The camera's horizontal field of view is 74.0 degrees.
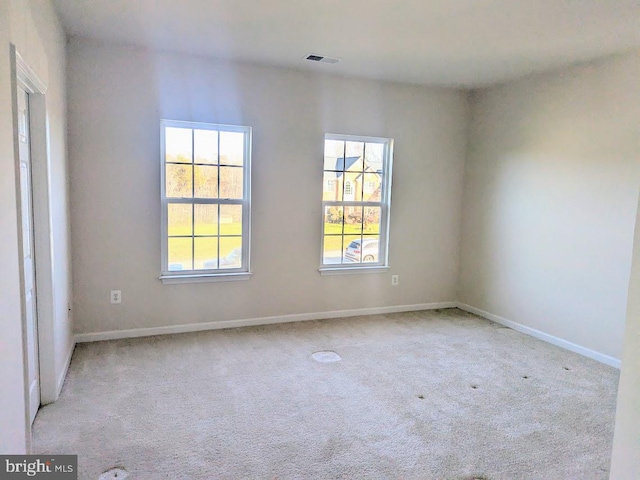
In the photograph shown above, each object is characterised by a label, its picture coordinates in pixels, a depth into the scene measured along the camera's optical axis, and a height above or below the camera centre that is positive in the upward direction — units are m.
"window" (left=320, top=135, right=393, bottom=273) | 4.77 -0.02
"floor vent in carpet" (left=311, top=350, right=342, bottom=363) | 3.61 -1.35
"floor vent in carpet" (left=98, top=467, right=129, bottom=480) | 2.06 -1.37
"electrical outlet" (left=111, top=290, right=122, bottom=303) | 3.95 -0.95
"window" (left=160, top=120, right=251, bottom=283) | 4.10 -0.04
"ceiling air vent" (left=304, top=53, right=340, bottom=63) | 3.91 +1.32
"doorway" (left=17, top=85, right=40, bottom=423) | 2.43 -0.34
